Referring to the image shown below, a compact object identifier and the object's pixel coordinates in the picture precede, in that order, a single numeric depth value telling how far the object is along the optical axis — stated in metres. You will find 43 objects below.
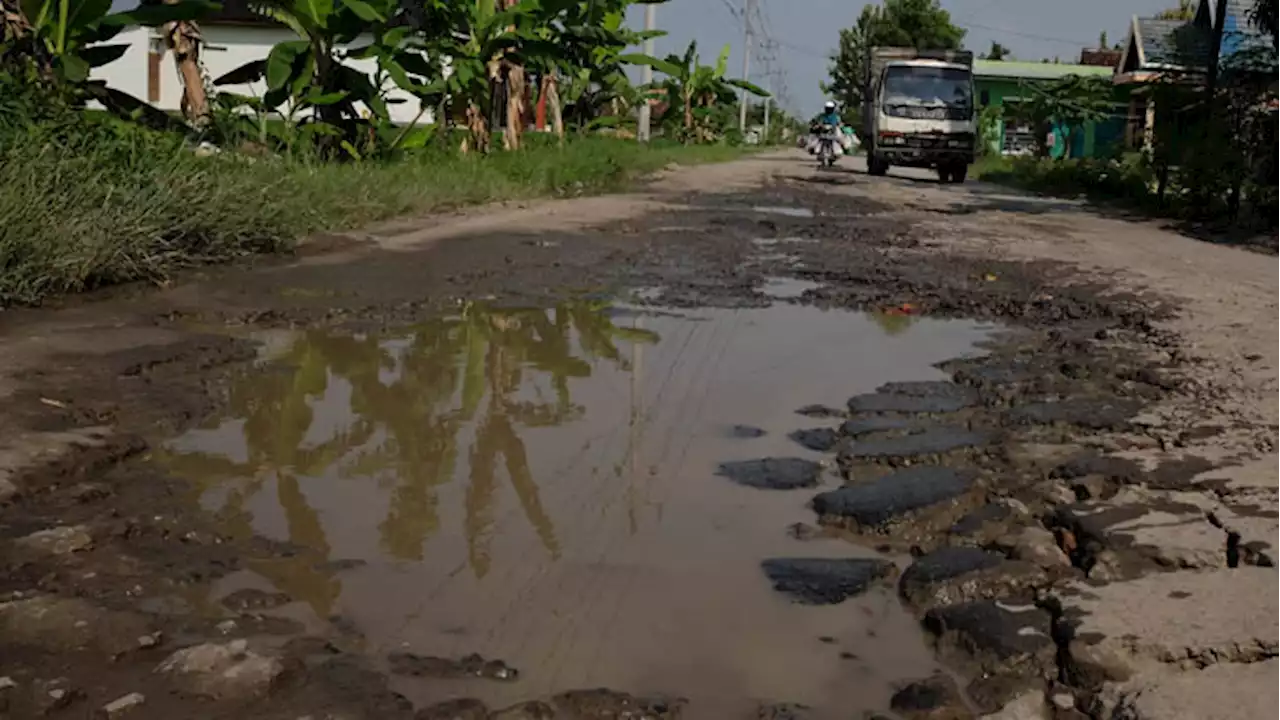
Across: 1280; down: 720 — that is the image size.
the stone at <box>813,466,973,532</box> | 3.29
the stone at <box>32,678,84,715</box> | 2.10
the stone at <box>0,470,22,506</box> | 3.15
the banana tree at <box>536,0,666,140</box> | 16.97
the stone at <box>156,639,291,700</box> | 2.19
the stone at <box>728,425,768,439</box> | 4.22
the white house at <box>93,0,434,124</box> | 28.83
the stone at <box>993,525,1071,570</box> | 2.93
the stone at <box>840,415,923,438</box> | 4.22
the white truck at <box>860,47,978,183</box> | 24.61
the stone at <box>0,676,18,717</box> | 2.09
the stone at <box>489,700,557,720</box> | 2.17
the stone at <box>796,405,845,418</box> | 4.50
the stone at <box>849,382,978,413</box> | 4.57
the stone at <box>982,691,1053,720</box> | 2.20
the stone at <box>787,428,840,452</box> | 4.05
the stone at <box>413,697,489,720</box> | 2.14
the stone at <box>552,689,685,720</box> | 2.20
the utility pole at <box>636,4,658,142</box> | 28.69
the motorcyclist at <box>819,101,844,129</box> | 28.14
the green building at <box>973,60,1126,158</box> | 40.62
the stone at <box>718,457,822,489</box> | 3.64
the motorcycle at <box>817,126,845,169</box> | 28.62
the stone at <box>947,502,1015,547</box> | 3.11
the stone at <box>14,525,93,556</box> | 2.84
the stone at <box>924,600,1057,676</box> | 2.39
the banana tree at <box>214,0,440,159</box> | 12.77
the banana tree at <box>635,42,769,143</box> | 33.09
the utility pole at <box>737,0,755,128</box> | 56.53
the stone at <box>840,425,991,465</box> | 3.89
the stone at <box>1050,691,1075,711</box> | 2.21
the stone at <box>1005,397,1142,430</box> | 4.27
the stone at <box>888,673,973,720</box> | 2.22
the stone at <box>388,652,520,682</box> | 2.33
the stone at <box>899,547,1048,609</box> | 2.75
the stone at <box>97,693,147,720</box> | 2.09
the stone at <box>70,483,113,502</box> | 3.23
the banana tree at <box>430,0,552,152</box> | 15.08
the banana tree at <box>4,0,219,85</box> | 9.84
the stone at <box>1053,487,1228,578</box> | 2.90
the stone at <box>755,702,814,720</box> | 2.22
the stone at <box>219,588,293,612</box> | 2.60
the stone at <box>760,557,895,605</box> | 2.80
